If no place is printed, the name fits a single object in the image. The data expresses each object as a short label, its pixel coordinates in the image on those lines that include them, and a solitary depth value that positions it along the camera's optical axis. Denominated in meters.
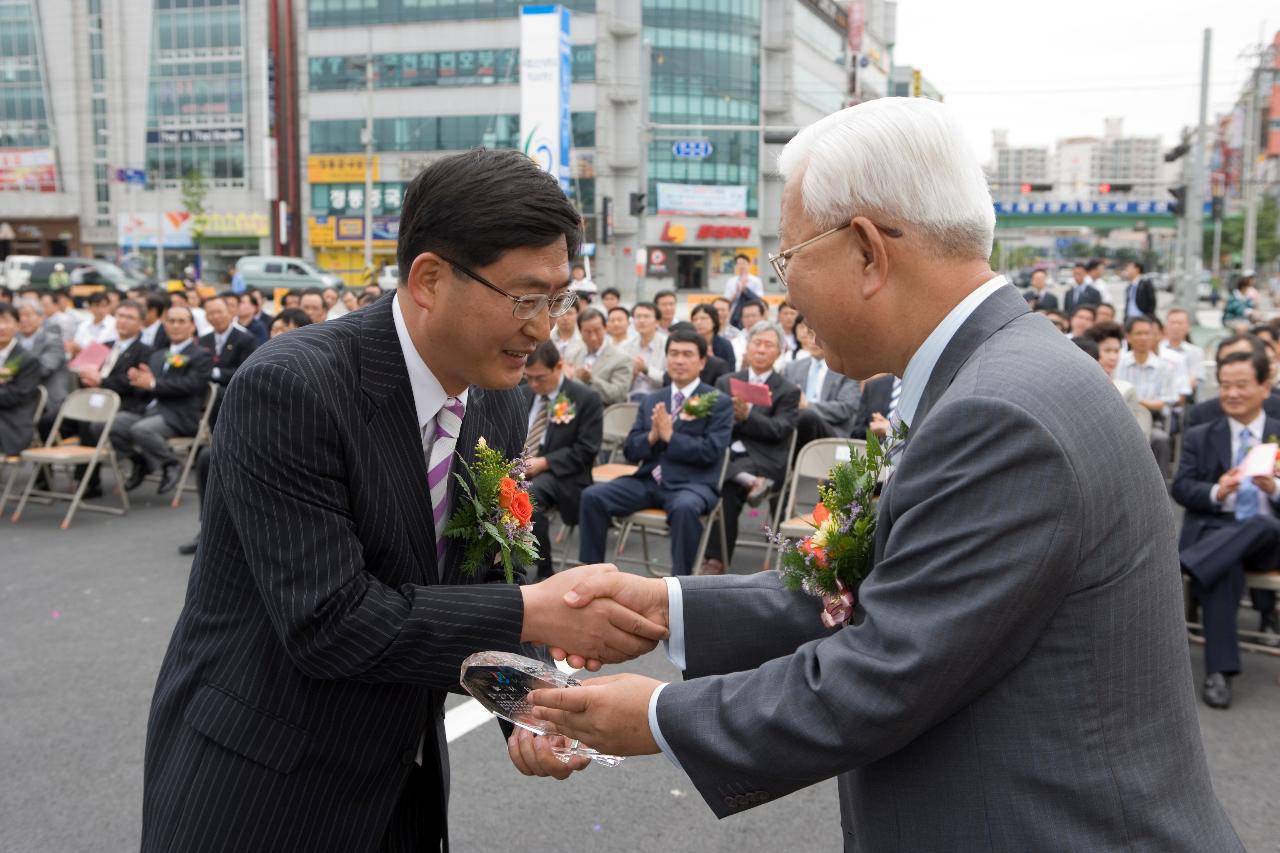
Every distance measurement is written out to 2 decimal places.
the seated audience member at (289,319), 10.01
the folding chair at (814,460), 7.34
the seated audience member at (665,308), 13.98
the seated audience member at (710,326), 10.98
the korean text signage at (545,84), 21.02
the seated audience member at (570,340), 11.59
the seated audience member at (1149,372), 10.04
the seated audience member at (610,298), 15.22
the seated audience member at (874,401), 8.39
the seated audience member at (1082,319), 11.11
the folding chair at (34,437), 9.14
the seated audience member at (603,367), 10.52
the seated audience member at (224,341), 10.29
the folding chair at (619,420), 9.18
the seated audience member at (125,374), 10.08
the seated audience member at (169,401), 9.67
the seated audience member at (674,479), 7.21
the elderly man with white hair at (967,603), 1.38
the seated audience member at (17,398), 9.34
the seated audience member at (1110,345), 9.05
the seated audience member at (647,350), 11.22
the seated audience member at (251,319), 12.60
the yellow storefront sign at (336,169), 60.47
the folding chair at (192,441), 9.70
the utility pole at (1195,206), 22.28
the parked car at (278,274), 38.16
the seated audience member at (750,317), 13.28
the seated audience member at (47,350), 10.21
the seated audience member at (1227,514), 5.30
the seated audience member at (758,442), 7.95
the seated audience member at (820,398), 8.57
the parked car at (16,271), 38.16
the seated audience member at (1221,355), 6.07
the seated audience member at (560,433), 7.75
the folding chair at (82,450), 9.02
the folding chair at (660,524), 7.32
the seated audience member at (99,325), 13.75
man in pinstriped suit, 1.75
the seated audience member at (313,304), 13.36
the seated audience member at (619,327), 12.23
